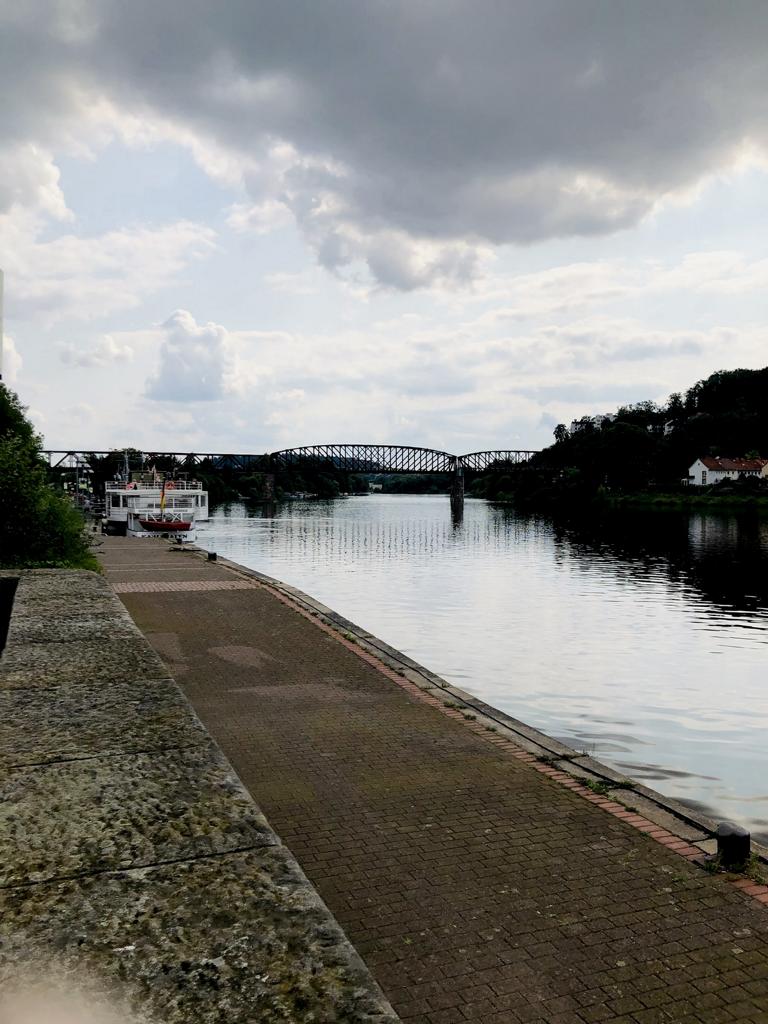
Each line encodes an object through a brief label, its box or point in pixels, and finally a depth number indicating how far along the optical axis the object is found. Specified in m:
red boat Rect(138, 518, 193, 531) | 58.53
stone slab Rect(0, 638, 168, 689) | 7.94
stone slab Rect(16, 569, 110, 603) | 12.91
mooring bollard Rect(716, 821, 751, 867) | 6.71
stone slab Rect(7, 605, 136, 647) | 9.64
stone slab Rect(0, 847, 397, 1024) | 3.23
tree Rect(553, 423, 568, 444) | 195.10
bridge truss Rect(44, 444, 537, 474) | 177.38
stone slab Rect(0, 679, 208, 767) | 6.02
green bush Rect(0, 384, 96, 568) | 21.52
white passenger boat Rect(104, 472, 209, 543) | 58.91
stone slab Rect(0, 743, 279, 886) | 4.36
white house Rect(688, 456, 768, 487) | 143.88
